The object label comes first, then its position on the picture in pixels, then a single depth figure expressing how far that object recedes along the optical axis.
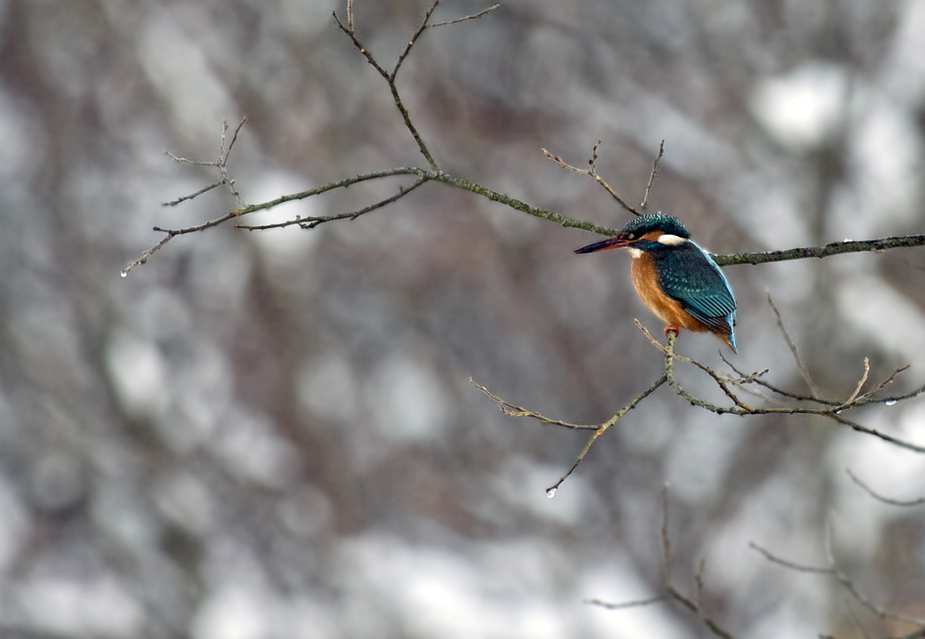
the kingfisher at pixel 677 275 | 10.82
